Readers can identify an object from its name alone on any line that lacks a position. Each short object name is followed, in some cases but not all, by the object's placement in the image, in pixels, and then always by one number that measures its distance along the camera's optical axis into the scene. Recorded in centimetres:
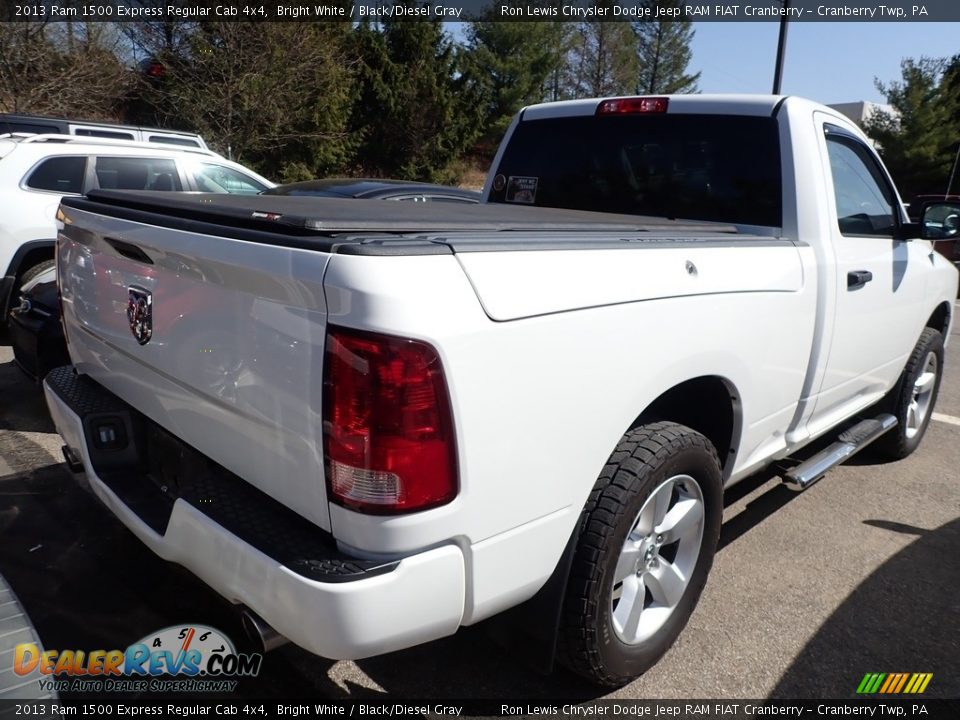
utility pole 1300
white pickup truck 155
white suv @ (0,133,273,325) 596
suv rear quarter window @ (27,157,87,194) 619
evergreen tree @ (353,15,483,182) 2719
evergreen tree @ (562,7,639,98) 3875
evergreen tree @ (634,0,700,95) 4366
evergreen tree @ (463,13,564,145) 3516
